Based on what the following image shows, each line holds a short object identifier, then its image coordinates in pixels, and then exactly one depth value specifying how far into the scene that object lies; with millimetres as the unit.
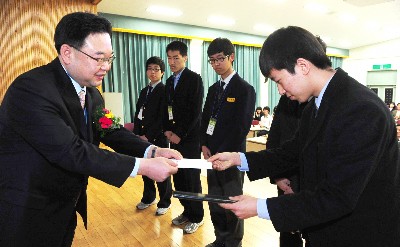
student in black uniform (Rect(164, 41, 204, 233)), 2945
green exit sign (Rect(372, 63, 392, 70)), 12055
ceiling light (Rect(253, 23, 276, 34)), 8578
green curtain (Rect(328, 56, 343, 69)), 12609
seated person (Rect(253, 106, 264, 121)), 8080
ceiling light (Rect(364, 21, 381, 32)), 9025
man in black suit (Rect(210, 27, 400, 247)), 955
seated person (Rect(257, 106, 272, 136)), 6875
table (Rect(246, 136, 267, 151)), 4596
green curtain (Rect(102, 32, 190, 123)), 6887
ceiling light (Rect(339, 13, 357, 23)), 7881
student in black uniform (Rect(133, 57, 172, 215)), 3256
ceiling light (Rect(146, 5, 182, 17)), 6562
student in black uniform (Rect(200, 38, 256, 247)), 2361
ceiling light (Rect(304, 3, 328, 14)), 6973
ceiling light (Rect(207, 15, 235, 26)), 7579
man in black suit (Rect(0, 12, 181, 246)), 1161
